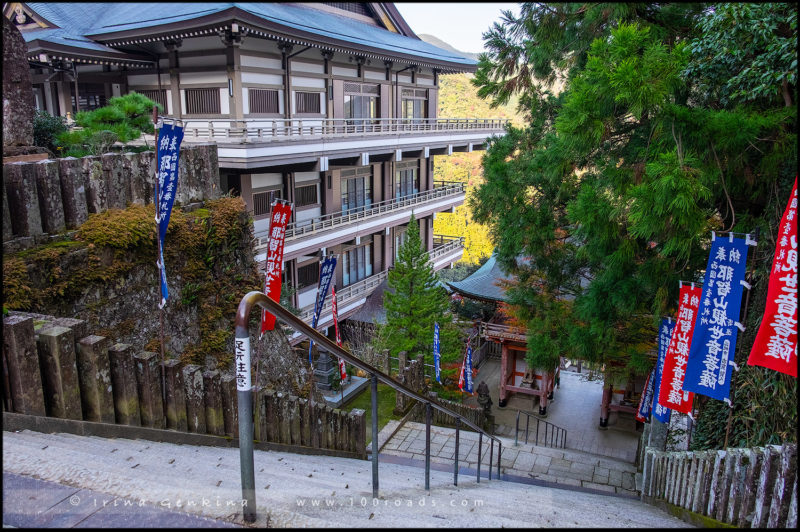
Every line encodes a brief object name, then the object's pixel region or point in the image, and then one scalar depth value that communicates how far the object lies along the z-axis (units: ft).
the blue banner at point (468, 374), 48.05
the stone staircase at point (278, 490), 11.62
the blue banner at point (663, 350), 27.81
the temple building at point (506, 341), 55.52
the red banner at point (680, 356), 24.26
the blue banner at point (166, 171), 21.16
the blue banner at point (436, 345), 45.55
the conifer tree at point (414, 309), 51.55
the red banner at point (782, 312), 17.08
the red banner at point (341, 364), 46.48
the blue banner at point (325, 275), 43.24
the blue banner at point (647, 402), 36.14
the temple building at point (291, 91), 52.01
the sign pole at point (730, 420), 20.97
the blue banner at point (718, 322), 21.29
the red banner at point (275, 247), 29.91
